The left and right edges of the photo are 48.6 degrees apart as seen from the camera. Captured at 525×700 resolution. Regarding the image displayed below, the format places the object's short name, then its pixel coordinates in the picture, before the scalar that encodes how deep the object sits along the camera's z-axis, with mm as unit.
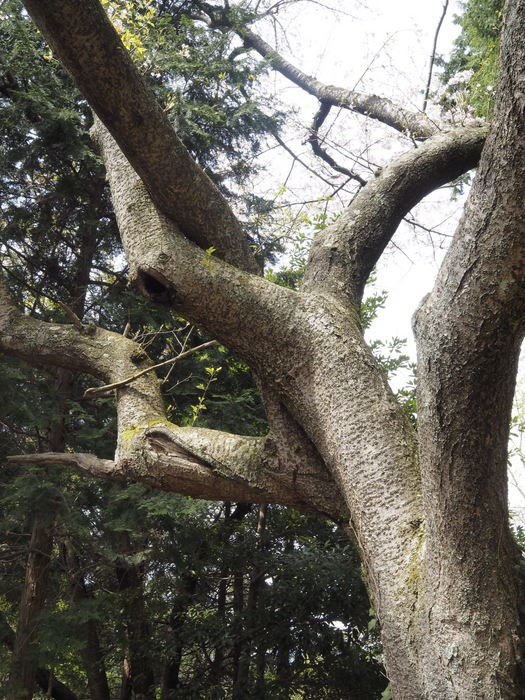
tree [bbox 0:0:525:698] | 1704
